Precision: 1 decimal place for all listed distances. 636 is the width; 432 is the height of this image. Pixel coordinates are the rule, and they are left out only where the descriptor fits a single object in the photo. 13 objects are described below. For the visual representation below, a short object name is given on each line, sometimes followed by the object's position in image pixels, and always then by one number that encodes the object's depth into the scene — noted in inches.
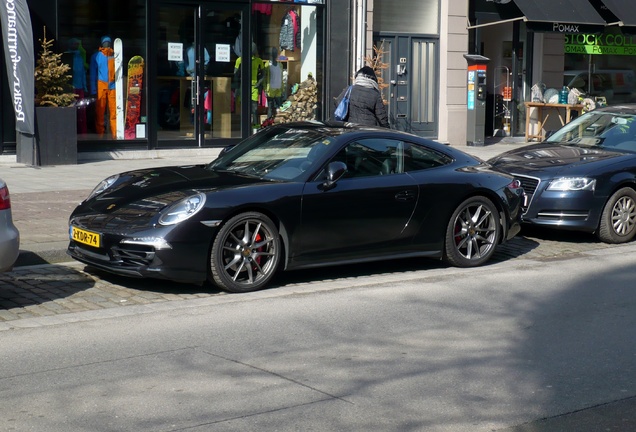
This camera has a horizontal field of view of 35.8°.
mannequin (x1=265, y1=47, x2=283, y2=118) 797.2
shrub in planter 640.4
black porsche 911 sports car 328.5
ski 714.2
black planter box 641.0
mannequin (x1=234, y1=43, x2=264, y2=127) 783.1
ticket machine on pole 868.6
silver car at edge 301.9
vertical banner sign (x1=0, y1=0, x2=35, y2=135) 629.9
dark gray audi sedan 455.2
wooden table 924.6
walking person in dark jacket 535.5
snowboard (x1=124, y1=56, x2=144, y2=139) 721.6
